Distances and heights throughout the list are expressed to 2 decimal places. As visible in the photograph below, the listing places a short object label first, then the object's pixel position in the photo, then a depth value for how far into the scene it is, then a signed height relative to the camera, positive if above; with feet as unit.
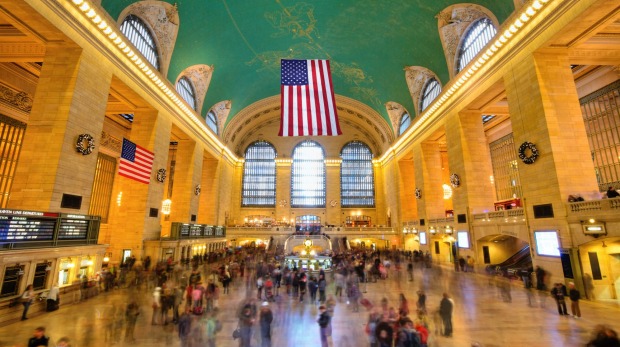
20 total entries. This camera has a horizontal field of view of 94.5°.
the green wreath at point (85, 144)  37.54 +11.33
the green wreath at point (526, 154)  39.93 +11.05
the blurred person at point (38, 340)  14.96 -5.65
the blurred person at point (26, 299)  25.61 -6.02
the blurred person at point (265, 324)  18.72 -5.96
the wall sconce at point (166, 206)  87.73 +7.46
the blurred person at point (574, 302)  24.73 -6.12
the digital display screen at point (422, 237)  78.23 -1.63
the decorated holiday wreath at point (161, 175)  58.55 +11.22
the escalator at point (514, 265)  46.89 -5.75
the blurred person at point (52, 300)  28.58 -6.83
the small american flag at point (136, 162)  44.70 +11.03
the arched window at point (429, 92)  72.53 +36.16
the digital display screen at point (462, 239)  57.51 -1.45
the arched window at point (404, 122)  92.52 +35.48
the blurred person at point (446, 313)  21.57 -6.10
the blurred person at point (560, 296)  26.27 -5.82
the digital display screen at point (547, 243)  36.11 -1.41
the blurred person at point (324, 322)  18.66 -5.82
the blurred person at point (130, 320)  21.06 -6.46
